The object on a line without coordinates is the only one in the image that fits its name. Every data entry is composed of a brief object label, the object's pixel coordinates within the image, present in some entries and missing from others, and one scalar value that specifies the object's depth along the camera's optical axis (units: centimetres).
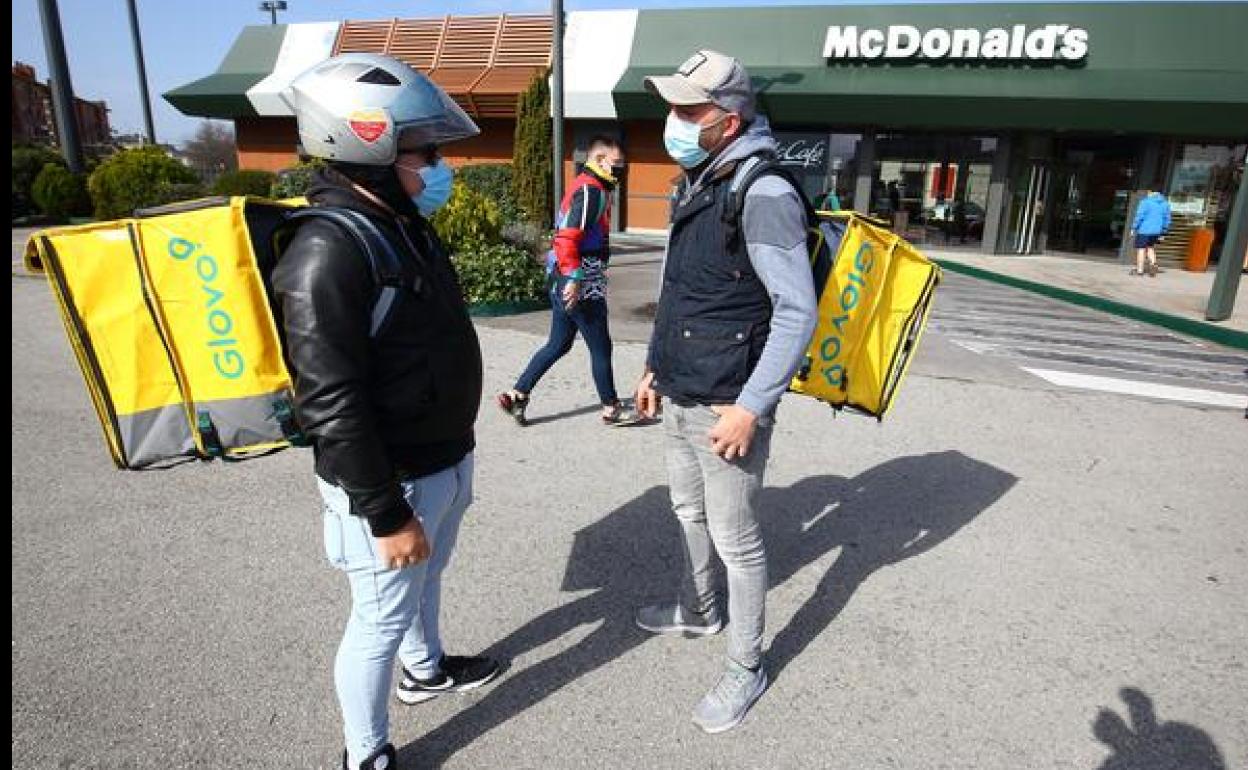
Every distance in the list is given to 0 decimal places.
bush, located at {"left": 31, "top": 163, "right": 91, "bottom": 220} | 1700
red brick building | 5700
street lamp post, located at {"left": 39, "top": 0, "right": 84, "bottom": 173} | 1509
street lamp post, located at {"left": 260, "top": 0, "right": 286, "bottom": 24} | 2884
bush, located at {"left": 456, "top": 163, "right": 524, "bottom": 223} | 1898
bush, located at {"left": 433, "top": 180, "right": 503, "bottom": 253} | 923
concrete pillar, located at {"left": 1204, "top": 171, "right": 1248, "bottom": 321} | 925
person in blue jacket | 1461
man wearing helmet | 166
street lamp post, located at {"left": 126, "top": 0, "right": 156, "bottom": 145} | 2142
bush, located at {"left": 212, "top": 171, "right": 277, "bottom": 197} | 1725
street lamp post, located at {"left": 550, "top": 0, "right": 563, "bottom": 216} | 1137
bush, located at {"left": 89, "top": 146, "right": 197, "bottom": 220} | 1551
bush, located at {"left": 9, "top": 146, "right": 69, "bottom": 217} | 1823
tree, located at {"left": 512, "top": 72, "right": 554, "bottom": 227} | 1465
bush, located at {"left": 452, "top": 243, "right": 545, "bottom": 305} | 875
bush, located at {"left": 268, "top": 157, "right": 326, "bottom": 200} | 1454
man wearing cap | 209
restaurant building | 1547
